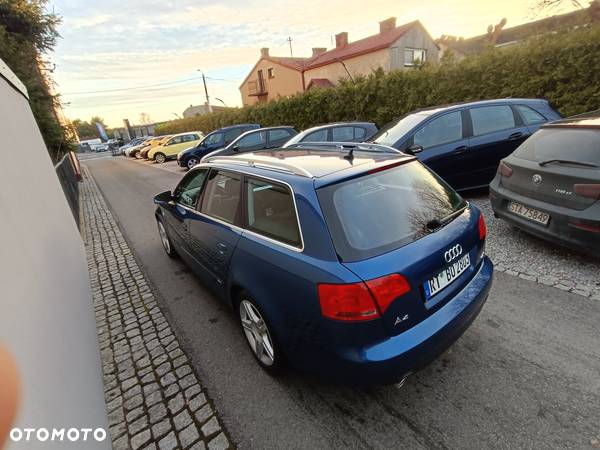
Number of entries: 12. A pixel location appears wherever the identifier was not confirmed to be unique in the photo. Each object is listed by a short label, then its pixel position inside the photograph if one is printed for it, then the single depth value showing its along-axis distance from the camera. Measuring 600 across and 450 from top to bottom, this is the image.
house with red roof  23.77
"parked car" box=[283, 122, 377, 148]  8.14
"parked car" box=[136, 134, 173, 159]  23.50
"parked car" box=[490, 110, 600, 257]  2.98
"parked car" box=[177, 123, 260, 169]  14.59
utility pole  44.00
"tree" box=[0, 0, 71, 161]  9.28
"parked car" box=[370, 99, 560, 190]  5.30
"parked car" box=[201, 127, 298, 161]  11.73
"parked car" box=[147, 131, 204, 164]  21.28
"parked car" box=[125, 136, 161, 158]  26.47
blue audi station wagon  1.71
